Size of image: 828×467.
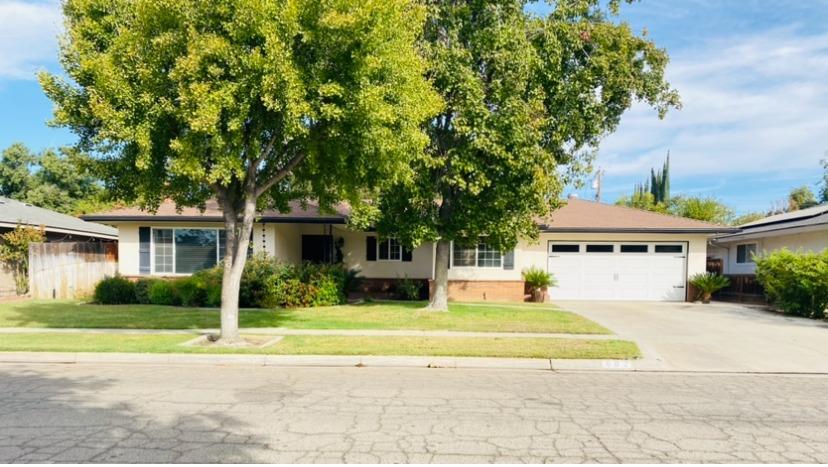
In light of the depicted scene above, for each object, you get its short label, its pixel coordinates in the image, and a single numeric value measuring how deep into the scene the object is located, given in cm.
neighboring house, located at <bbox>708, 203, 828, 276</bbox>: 2106
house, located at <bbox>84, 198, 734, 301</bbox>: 2197
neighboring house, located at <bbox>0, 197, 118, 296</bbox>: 2092
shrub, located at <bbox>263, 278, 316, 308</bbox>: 1727
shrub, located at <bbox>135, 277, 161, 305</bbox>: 1831
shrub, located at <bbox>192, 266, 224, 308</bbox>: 1747
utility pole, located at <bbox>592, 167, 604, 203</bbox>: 4341
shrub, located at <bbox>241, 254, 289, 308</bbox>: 1739
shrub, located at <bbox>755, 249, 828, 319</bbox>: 1675
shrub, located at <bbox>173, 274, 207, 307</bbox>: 1762
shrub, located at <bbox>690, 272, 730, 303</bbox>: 2173
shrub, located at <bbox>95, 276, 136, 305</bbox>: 1812
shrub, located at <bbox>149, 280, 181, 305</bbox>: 1797
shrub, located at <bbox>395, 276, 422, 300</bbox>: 2120
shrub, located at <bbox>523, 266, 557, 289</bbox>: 2147
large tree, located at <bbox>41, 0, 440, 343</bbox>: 898
